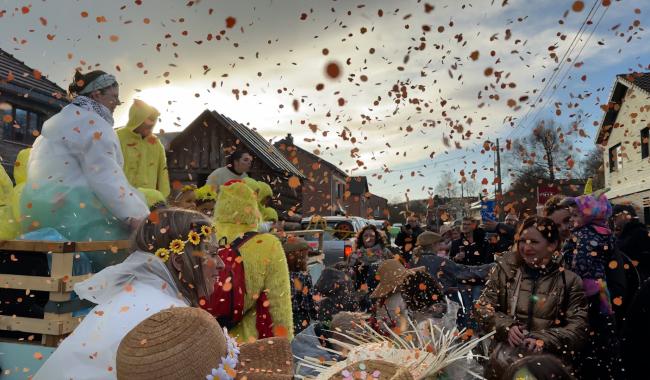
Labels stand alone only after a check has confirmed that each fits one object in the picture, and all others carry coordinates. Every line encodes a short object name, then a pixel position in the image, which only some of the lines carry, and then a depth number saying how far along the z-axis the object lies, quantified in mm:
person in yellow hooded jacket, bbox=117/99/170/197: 4406
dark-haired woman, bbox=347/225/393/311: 7700
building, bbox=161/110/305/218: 23391
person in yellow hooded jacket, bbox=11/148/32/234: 4329
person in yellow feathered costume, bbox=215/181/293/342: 3408
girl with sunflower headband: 2023
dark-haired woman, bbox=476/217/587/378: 3826
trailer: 3135
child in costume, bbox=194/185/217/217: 5496
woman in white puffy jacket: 3574
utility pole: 37806
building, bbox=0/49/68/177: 18547
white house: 24078
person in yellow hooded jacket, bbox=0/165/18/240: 3664
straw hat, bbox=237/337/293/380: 1745
